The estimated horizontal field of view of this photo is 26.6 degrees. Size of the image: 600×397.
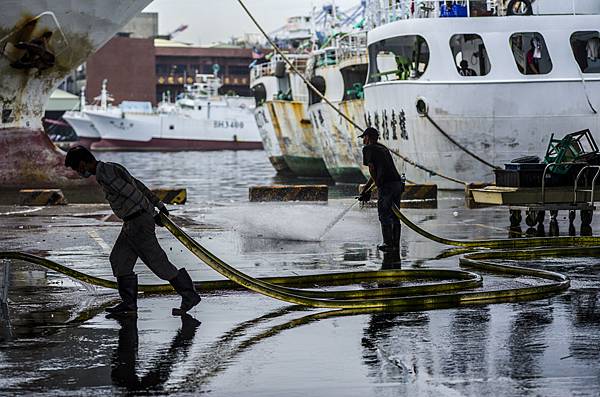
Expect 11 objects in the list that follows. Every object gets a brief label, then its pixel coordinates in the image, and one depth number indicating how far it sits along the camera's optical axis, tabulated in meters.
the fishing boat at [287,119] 53.27
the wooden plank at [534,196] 17.86
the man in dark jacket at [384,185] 15.08
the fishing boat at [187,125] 116.94
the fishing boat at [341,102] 42.03
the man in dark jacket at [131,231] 9.67
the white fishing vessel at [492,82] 28.89
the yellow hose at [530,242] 15.28
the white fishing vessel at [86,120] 117.88
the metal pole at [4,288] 10.01
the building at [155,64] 136.62
